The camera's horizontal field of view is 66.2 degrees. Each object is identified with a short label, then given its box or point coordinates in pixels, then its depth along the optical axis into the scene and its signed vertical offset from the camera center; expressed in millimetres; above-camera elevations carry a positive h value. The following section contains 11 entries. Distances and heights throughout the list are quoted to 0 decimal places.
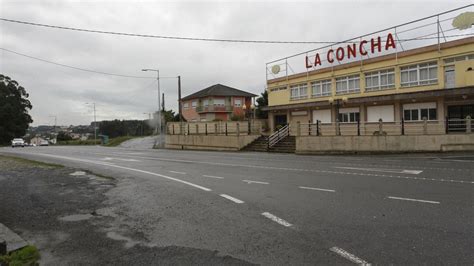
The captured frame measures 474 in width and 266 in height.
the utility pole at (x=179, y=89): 42438 +5214
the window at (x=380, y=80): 32219 +4614
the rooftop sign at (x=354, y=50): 31672 +7692
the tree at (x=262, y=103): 57262 +4798
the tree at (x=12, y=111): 79688 +5836
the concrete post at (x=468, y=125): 22647 +245
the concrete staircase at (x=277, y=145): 29406 -1126
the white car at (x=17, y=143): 62119 -1053
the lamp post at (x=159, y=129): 45544 +715
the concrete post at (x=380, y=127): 25191 +239
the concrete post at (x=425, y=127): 23984 +175
